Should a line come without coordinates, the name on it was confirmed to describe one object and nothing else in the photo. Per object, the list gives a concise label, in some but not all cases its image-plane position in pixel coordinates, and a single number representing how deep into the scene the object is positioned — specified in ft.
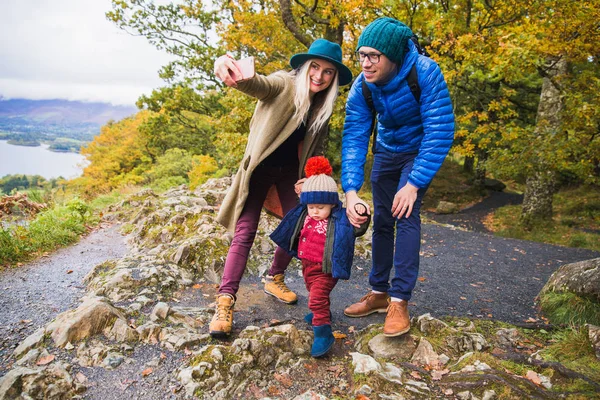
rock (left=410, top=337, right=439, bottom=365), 7.74
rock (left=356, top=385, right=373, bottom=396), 6.61
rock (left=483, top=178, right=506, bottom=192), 57.47
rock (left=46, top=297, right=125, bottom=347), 7.93
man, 7.60
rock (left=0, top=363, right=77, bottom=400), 6.18
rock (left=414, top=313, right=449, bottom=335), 8.80
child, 7.93
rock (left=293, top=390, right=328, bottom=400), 6.57
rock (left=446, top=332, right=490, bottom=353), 8.28
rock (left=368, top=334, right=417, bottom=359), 8.02
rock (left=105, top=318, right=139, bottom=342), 8.19
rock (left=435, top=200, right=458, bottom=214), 47.85
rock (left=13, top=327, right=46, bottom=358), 7.66
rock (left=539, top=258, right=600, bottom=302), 10.57
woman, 8.63
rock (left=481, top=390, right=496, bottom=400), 6.29
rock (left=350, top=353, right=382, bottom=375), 7.07
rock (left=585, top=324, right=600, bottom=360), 7.64
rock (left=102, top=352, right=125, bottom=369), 7.36
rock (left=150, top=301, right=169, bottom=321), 9.16
